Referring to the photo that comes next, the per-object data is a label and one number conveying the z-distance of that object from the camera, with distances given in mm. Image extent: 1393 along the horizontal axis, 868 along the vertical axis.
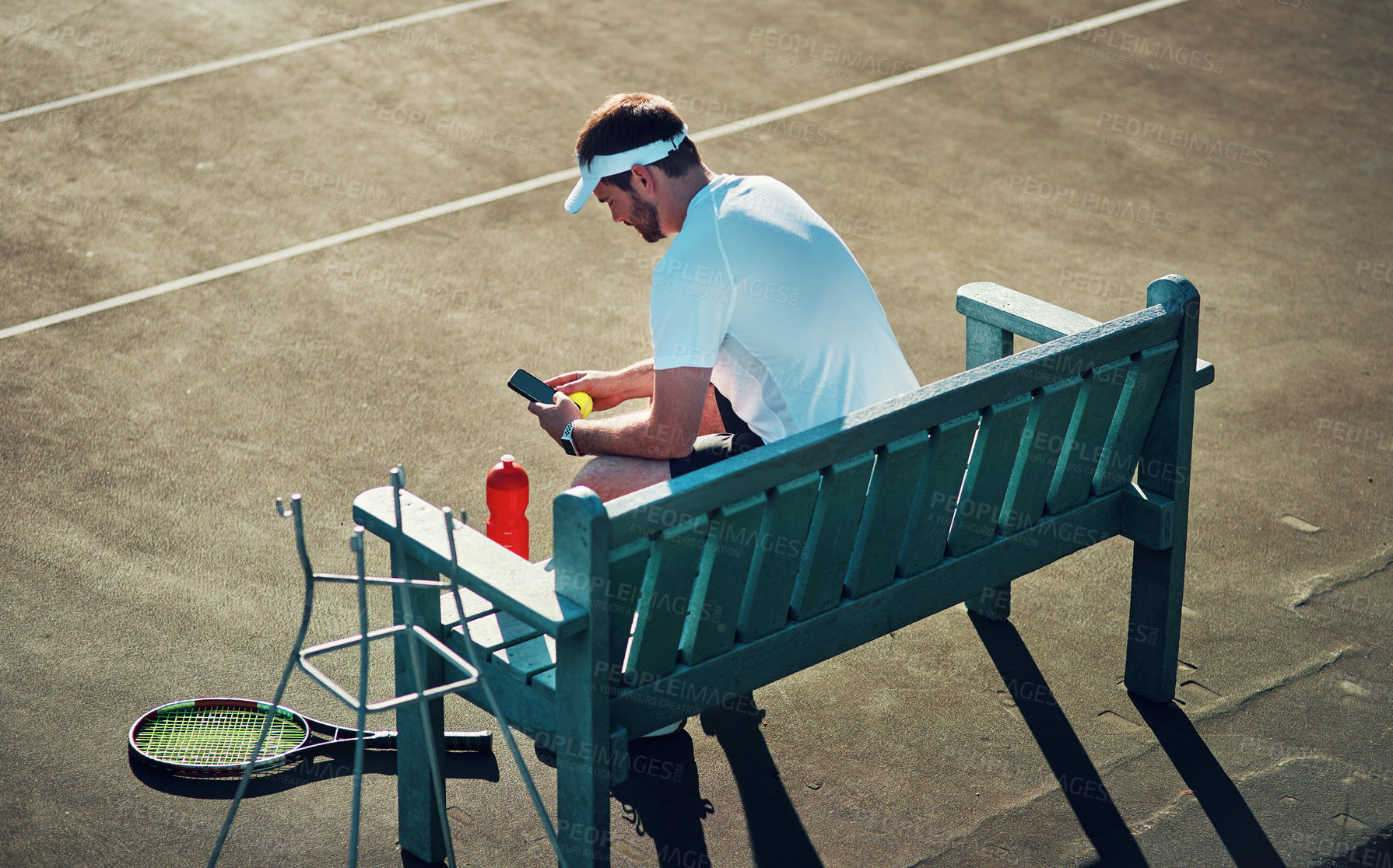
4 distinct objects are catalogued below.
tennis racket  8562
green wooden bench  6809
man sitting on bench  7902
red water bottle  8680
